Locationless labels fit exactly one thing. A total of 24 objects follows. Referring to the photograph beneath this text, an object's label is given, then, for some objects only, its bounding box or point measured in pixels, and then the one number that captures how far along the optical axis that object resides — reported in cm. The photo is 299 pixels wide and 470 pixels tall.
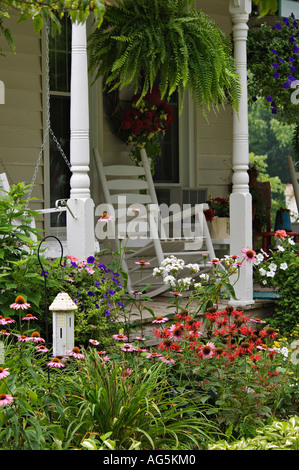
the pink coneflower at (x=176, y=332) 757
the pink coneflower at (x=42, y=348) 680
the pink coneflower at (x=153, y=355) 738
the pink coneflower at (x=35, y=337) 649
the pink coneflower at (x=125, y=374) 712
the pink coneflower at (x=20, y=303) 627
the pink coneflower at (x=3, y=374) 560
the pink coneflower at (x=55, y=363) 618
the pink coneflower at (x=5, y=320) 677
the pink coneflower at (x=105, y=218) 952
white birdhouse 693
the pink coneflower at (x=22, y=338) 618
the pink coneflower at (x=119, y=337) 755
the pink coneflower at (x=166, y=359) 741
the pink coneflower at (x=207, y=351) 725
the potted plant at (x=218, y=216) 1393
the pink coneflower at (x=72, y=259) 930
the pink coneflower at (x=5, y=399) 535
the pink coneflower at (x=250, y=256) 894
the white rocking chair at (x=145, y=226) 1239
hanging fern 1009
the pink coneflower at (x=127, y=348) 739
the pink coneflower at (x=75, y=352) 661
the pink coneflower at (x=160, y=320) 798
